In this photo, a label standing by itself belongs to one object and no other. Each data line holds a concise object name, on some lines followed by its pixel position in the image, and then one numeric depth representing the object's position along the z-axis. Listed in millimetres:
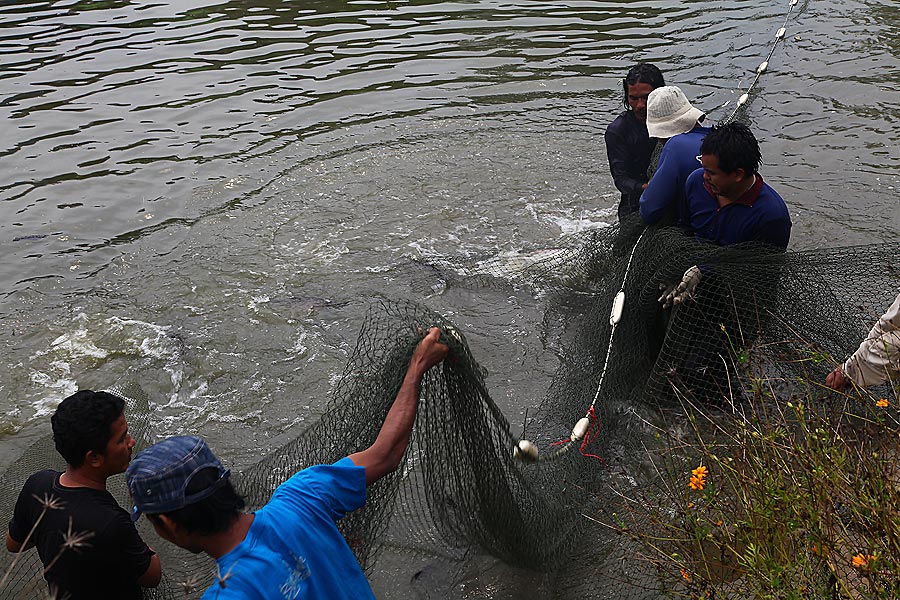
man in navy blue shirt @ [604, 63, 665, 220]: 5277
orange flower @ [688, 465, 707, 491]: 2590
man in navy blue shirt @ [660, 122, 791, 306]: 3713
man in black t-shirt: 2672
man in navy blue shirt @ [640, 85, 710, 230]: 4273
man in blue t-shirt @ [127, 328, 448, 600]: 2037
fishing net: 3150
